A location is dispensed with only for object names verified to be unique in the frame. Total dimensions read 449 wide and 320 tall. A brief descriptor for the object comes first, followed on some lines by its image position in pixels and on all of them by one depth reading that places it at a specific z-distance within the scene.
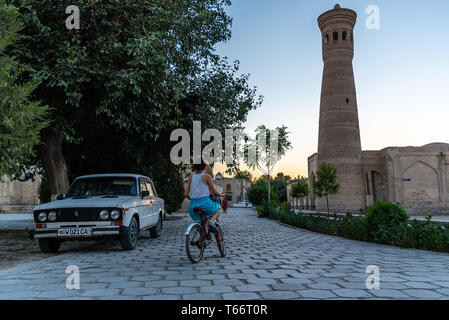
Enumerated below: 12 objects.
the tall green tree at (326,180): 23.06
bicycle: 5.20
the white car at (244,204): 70.12
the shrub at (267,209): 23.86
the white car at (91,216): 6.42
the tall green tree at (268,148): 32.06
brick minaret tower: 34.78
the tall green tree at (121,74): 7.84
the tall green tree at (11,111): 5.48
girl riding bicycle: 5.51
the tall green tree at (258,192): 41.96
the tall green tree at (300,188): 39.58
